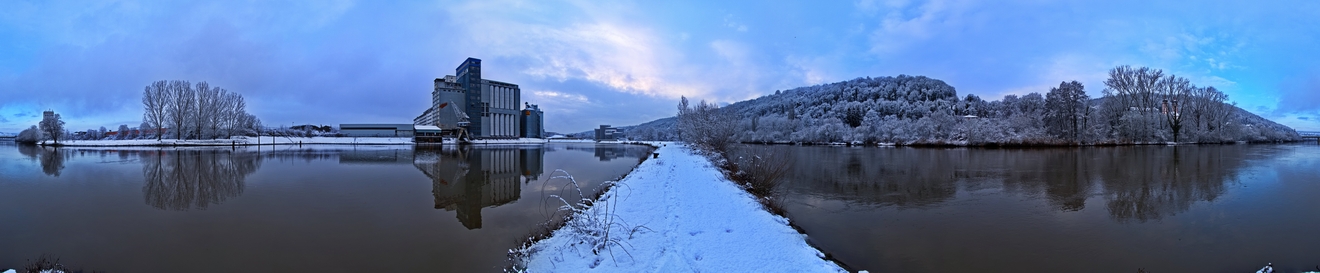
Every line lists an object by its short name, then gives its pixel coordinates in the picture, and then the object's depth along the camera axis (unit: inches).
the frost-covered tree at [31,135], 2042.3
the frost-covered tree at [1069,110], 1728.6
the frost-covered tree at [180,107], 1872.5
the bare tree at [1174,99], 1817.2
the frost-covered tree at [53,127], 1887.3
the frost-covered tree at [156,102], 1828.2
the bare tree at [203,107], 1935.3
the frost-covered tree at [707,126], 1077.5
